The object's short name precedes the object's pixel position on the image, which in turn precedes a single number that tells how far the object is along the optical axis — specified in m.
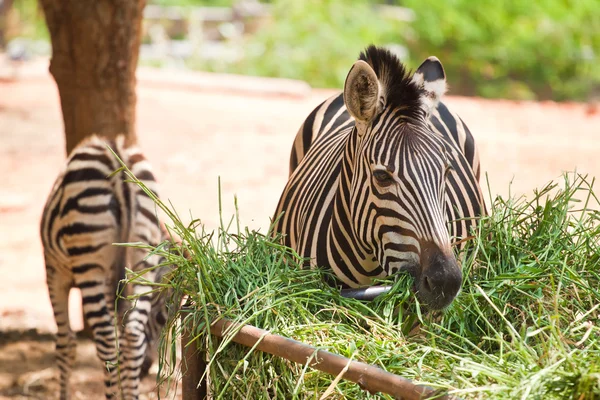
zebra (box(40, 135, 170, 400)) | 9.34
